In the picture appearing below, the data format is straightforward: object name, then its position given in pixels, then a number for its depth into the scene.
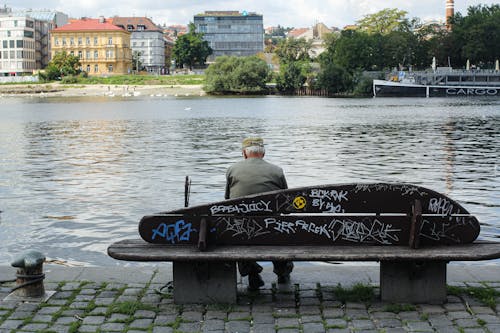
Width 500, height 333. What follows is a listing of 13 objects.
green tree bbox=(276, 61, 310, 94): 149.50
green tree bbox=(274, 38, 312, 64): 189.12
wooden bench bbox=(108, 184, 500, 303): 6.98
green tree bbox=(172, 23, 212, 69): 193.50
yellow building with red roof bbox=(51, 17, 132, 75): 187.62
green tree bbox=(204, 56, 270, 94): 141.12
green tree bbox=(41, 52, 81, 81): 179.12
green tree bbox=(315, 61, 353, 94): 139.50
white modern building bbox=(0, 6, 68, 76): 191.25
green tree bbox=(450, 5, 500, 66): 132.12
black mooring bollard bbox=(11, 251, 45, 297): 7.32
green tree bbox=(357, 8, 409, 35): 179.00
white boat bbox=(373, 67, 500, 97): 136.38
